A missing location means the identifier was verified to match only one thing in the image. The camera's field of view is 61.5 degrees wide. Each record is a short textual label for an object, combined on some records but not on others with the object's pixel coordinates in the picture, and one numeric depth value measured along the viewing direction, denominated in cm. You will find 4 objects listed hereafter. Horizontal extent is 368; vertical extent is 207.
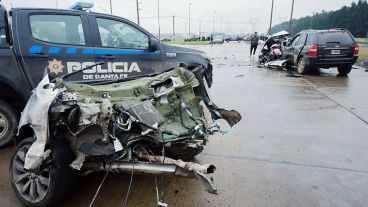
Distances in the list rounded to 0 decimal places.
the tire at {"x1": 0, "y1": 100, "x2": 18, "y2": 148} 443
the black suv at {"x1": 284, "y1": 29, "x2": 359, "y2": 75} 1120
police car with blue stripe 446
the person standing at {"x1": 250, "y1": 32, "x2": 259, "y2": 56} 2152
